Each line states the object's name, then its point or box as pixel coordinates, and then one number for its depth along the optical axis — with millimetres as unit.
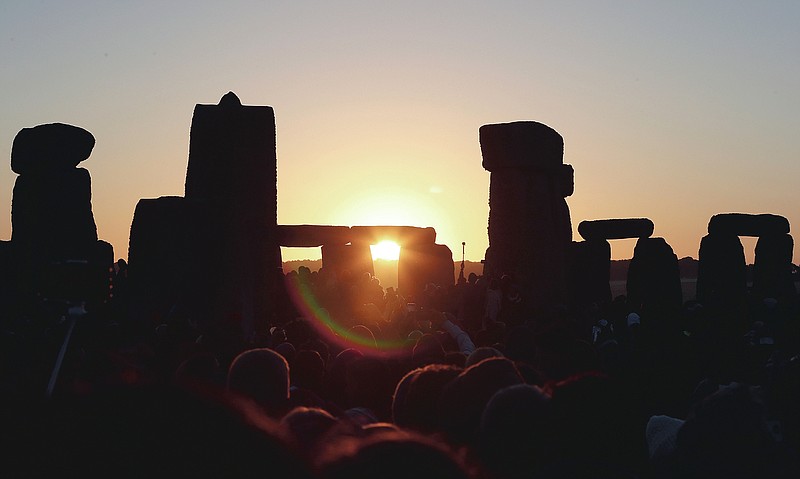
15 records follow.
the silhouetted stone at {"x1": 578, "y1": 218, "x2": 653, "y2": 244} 24062
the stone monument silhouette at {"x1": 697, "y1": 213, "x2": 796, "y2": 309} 21891
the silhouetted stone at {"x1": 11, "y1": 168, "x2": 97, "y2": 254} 20016
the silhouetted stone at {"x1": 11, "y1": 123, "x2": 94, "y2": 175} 20266
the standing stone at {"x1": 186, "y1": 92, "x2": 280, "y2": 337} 18438
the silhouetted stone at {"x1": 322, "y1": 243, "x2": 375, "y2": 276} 28875
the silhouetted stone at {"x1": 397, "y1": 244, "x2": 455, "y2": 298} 27719
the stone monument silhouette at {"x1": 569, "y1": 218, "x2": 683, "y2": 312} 19500
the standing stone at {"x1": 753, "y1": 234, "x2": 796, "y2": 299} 22922
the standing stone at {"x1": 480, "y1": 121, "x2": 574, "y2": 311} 19500
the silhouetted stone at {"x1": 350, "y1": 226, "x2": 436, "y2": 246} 28109
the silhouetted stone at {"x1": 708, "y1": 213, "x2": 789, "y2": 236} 23250
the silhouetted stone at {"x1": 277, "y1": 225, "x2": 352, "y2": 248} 25906
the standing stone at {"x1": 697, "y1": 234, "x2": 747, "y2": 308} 21703
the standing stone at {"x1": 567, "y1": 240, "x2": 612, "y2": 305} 21922
